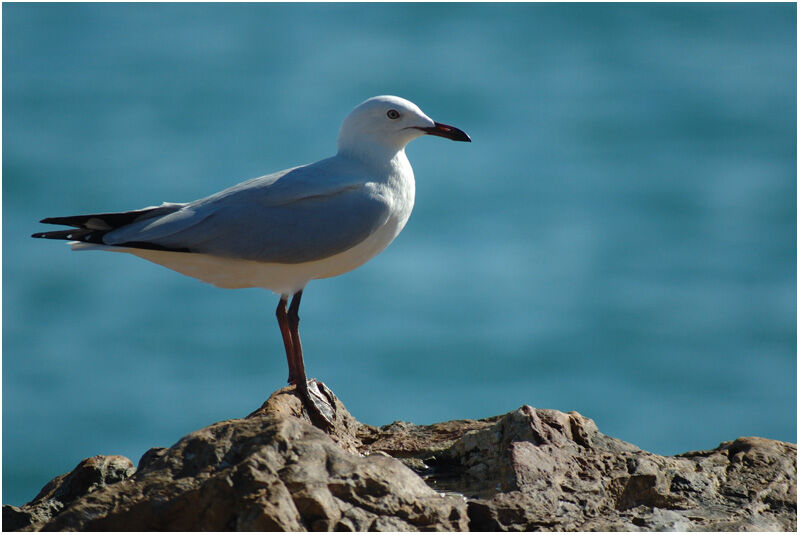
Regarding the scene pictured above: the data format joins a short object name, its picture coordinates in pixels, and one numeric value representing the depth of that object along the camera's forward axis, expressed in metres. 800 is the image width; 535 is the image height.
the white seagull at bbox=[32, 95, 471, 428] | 14.68
